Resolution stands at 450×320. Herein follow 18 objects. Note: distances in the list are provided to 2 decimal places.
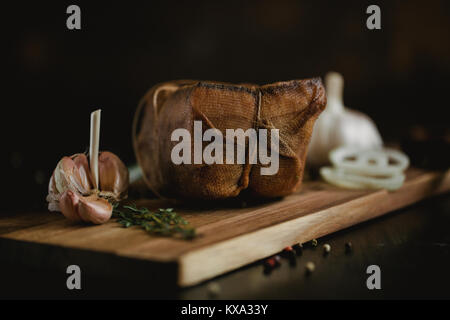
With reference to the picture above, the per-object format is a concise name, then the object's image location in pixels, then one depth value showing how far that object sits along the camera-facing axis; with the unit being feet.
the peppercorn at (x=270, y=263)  1.58
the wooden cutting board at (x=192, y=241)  1.47
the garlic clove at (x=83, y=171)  1.75
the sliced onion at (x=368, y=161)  2.09
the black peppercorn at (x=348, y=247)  1.69
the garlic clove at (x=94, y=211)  1.65
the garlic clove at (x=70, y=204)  1.66
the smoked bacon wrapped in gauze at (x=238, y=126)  1.74
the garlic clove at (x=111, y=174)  1.81
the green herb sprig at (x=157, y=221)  1.59
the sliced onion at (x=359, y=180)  2.03
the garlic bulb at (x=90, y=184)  1.66
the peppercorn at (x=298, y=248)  1.68
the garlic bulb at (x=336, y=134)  2.41
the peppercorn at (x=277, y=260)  1.60
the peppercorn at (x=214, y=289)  1.48
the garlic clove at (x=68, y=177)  1.73
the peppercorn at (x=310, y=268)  1.57
